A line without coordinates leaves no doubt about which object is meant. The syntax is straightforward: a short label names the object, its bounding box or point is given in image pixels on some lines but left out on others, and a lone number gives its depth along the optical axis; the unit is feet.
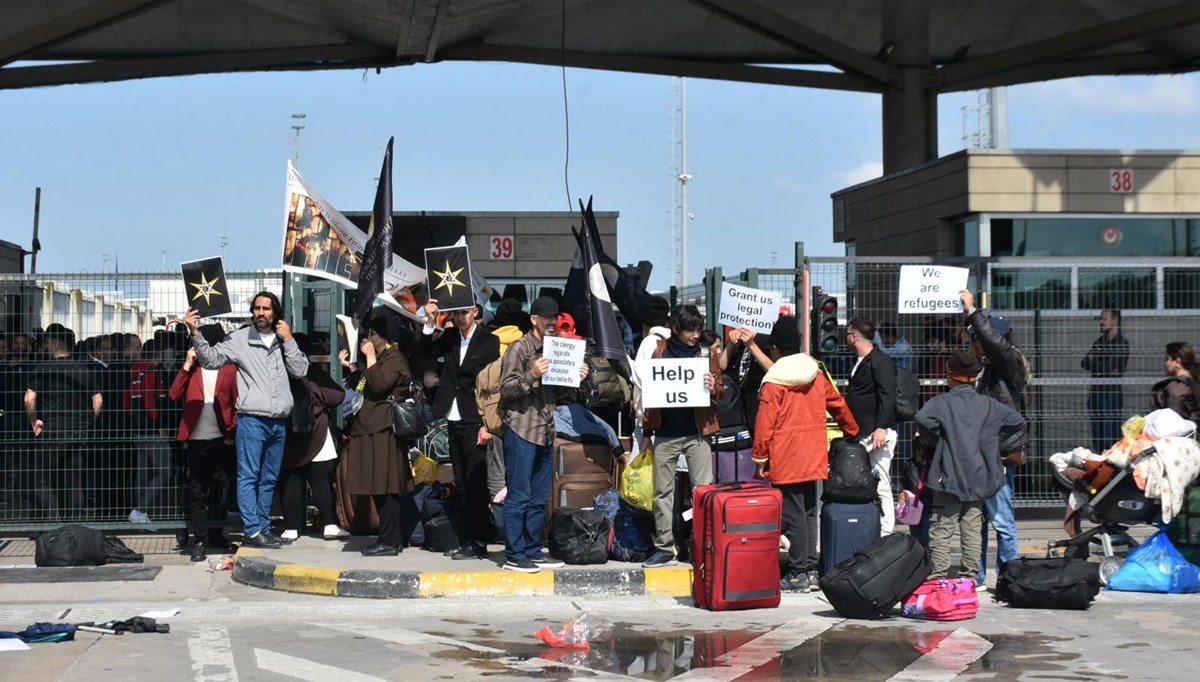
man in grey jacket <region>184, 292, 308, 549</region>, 38.63
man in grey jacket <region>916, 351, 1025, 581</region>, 33.91
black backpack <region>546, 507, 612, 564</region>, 36.86
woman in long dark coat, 38.19
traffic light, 40.65
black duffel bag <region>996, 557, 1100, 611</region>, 32.81
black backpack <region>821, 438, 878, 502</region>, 34.73
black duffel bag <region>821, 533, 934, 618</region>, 31.32
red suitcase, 32.58
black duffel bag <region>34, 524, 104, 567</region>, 38.83
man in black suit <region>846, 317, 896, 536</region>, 36.73
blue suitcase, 34.91
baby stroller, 36.19
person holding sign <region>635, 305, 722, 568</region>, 36.58
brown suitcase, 39.04
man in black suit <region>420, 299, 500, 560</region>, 38.11
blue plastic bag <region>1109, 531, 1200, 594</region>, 35.45
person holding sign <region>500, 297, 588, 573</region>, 35.60
